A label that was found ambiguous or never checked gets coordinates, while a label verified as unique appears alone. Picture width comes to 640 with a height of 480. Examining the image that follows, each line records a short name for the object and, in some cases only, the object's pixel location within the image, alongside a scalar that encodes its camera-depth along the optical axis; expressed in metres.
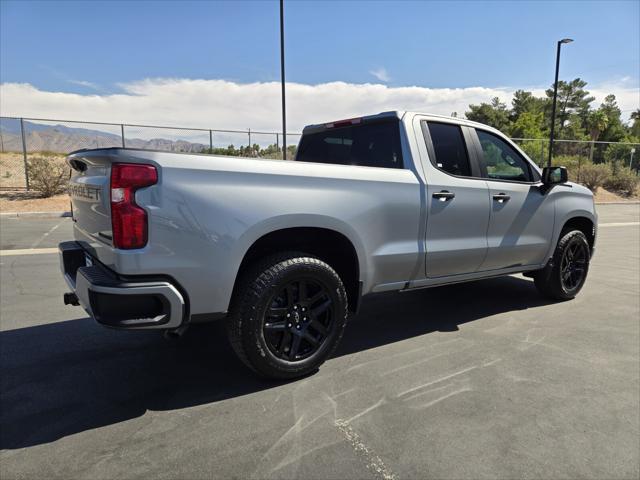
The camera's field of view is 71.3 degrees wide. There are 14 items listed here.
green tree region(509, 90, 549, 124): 72.38
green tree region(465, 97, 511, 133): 66.31
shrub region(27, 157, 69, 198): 15.16
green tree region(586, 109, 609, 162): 59.72
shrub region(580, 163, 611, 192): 24.00
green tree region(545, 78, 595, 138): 72.94
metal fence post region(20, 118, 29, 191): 15.78
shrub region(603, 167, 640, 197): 24.72
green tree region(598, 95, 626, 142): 61.94
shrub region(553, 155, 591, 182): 24.64
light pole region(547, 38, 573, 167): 22.05
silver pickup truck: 2.51
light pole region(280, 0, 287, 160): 15.61
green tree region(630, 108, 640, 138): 66.62
